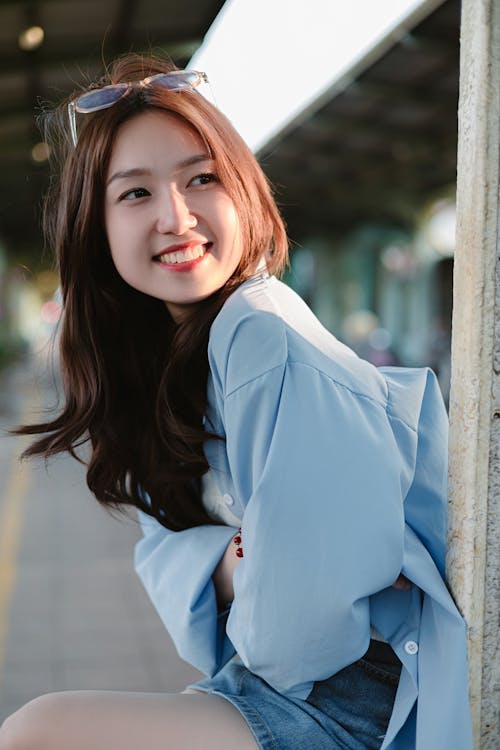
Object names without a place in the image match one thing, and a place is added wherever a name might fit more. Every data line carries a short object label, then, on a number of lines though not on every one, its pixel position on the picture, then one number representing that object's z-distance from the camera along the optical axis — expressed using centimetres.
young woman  115
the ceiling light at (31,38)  745
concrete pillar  114
